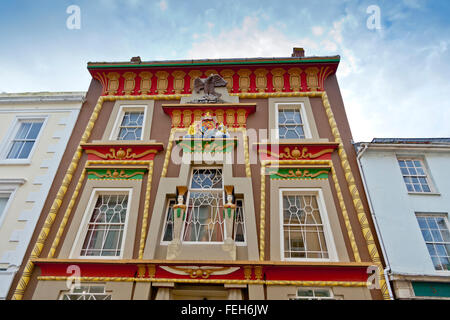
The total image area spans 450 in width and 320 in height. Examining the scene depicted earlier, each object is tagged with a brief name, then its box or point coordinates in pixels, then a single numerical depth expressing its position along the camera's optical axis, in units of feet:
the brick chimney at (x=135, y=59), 38.74
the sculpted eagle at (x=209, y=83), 34.45
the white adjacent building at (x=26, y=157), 24.89
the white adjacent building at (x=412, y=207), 21.49
